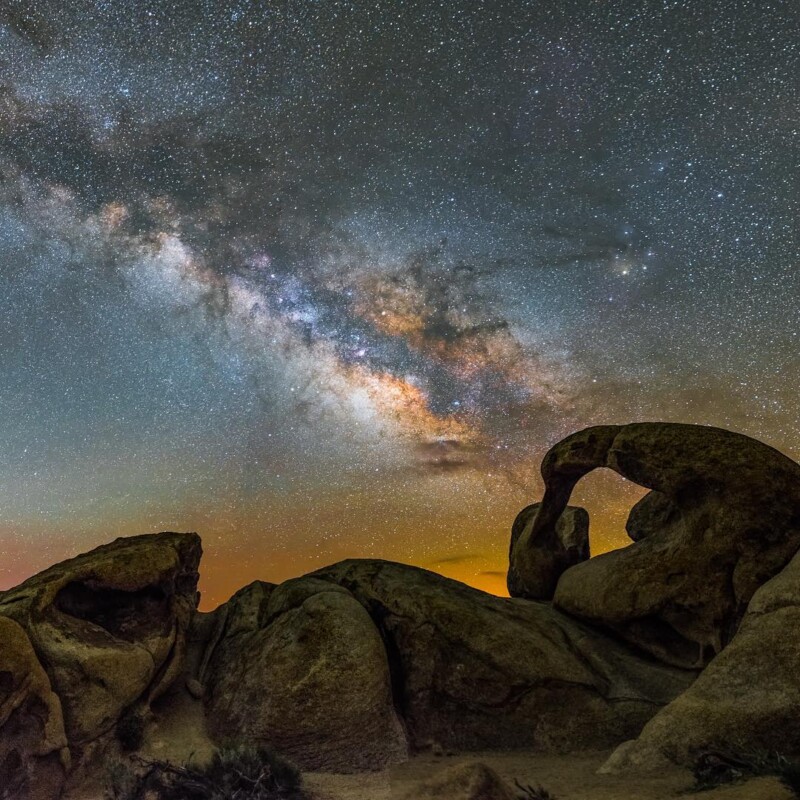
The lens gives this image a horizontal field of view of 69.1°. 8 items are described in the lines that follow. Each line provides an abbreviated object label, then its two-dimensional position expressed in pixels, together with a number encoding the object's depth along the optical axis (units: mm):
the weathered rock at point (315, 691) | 12844
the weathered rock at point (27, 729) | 11258
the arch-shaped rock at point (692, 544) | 14539
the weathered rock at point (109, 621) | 12586
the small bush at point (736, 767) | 8546
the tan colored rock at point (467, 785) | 8805
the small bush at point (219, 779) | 9906
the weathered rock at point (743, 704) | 10281
